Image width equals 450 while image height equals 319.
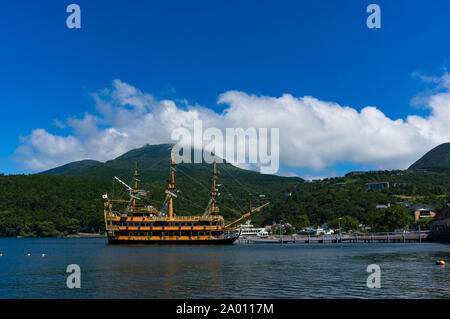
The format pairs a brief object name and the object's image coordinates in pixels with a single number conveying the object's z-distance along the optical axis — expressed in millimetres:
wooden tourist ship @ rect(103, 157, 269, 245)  111062
